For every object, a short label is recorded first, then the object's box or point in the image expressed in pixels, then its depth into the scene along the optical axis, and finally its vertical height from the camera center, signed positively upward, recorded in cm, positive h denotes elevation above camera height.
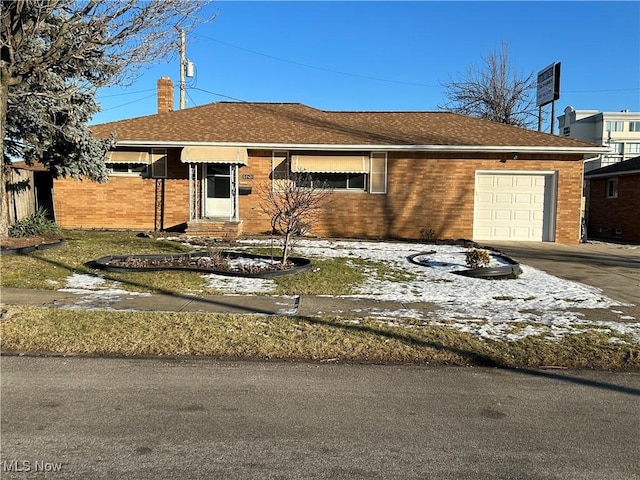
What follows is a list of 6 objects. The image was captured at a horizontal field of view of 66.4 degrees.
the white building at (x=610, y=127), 8000 +1346
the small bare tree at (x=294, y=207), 962 -5
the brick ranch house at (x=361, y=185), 1603 +65
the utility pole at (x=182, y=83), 2473 +613
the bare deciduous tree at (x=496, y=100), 3309 +726
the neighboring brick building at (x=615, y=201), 2041 +29
